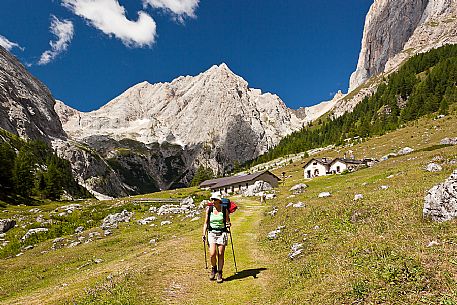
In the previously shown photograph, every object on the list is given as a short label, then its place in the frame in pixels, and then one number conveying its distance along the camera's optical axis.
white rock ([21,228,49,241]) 39.68
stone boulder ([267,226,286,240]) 22.19
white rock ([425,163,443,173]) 30.92
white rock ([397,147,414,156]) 66.54
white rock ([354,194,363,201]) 25.46
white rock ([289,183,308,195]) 58.41
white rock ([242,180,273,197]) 75.99
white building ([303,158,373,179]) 85.28
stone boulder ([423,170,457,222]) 14.18
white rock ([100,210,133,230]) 41.97
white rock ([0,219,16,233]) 44.31
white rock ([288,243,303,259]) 16.02
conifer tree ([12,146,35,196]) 88.62
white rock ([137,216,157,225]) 43.18
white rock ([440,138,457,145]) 61.20
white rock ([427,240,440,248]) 11.45
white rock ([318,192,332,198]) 34.84
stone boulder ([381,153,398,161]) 68.46
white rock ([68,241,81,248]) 33.47
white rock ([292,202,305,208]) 30.74
